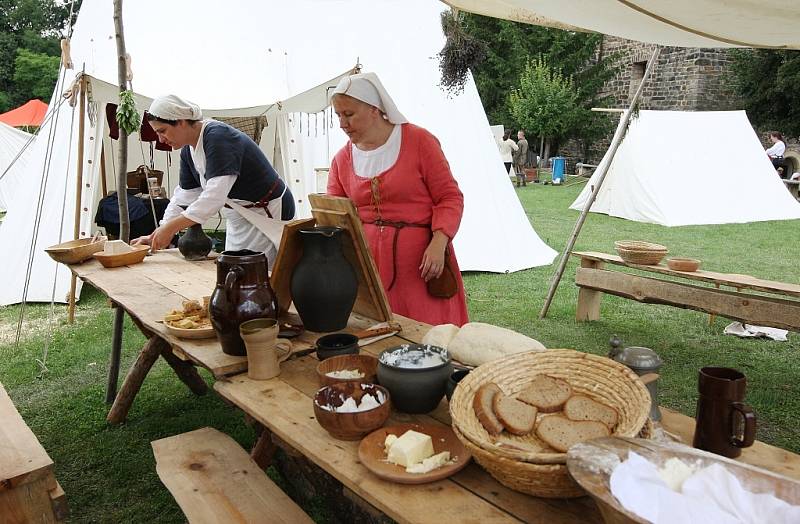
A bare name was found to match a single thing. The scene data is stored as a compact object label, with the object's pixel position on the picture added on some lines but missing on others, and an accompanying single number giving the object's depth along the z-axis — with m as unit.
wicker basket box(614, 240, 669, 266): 4.34
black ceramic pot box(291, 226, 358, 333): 1.81
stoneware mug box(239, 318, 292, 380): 1.54
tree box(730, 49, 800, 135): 13.74
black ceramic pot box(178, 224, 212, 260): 3.12
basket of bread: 1.01
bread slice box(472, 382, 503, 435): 1.16
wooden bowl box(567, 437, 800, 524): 0.83
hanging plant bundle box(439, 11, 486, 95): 3.93
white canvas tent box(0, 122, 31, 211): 11.66
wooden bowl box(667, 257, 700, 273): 4.22
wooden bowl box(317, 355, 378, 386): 1.49
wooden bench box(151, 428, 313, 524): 1.58
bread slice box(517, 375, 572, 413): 1.22
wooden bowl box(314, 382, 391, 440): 1.23
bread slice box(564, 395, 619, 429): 1.15
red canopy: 17.59
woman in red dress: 2.44
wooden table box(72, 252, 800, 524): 1.01
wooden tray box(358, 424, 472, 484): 1.09
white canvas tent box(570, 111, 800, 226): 9.67
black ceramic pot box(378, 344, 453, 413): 1.34
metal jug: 1.30
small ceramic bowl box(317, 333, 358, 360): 1.64
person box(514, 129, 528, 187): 16.27
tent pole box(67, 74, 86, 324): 4.63
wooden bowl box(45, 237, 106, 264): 2.98
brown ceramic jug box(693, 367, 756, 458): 1.16
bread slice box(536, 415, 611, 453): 1.08
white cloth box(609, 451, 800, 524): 0.82
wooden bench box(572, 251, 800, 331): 3.52
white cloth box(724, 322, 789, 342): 4.27
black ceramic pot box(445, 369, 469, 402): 1.35
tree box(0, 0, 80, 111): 28.59
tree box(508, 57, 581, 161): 17.97
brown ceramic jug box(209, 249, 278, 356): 1.64
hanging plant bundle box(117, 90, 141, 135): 2.94
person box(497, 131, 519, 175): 16.06
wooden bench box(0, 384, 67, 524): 1.60
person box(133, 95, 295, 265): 2.71
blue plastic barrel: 16.36
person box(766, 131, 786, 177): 12.74
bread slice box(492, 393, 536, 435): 1.17
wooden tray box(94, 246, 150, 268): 2.92
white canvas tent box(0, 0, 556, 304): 5.02
